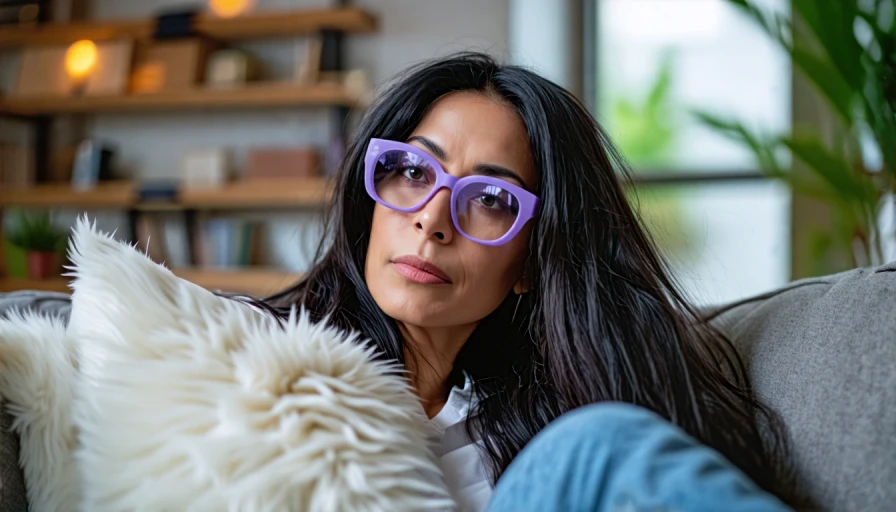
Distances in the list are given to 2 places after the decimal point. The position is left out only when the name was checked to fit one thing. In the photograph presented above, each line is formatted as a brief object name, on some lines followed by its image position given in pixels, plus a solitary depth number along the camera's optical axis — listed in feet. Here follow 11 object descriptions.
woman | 3.26
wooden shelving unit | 11.30
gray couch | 2.44
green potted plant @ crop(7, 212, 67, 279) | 11.29
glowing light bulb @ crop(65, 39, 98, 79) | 12.32
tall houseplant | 5.22
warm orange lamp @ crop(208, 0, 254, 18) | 11.76
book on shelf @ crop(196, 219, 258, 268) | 11.84
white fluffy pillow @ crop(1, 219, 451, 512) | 2.35
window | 10.70
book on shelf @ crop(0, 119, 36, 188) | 12.43
